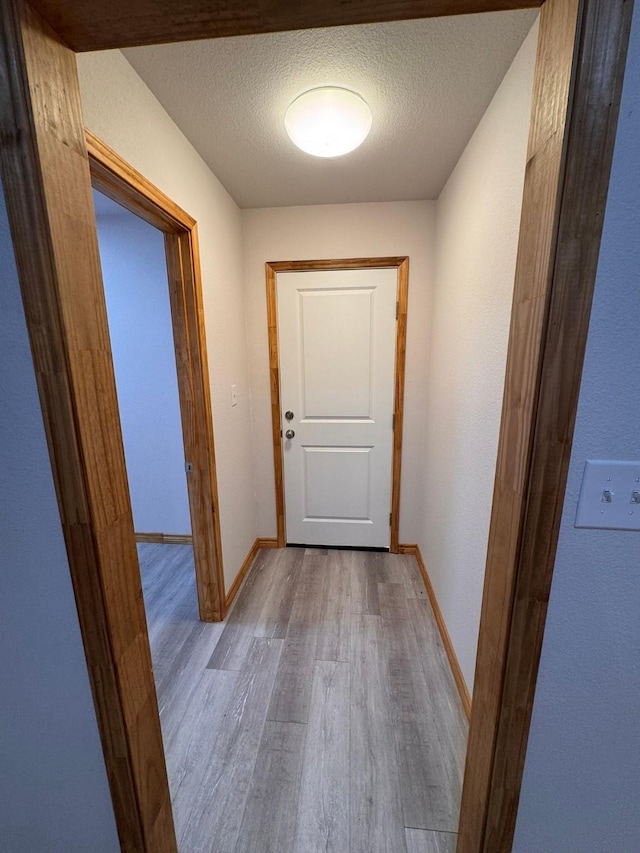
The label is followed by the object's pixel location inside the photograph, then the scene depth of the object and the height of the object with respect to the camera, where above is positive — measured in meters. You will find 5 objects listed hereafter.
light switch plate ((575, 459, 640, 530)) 0.56 -0.23
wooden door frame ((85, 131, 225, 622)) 1.30 -0.06
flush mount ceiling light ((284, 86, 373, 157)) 1.15 +0.85
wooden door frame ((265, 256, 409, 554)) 2.07 +0.05
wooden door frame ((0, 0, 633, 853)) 0.48 +0.09
